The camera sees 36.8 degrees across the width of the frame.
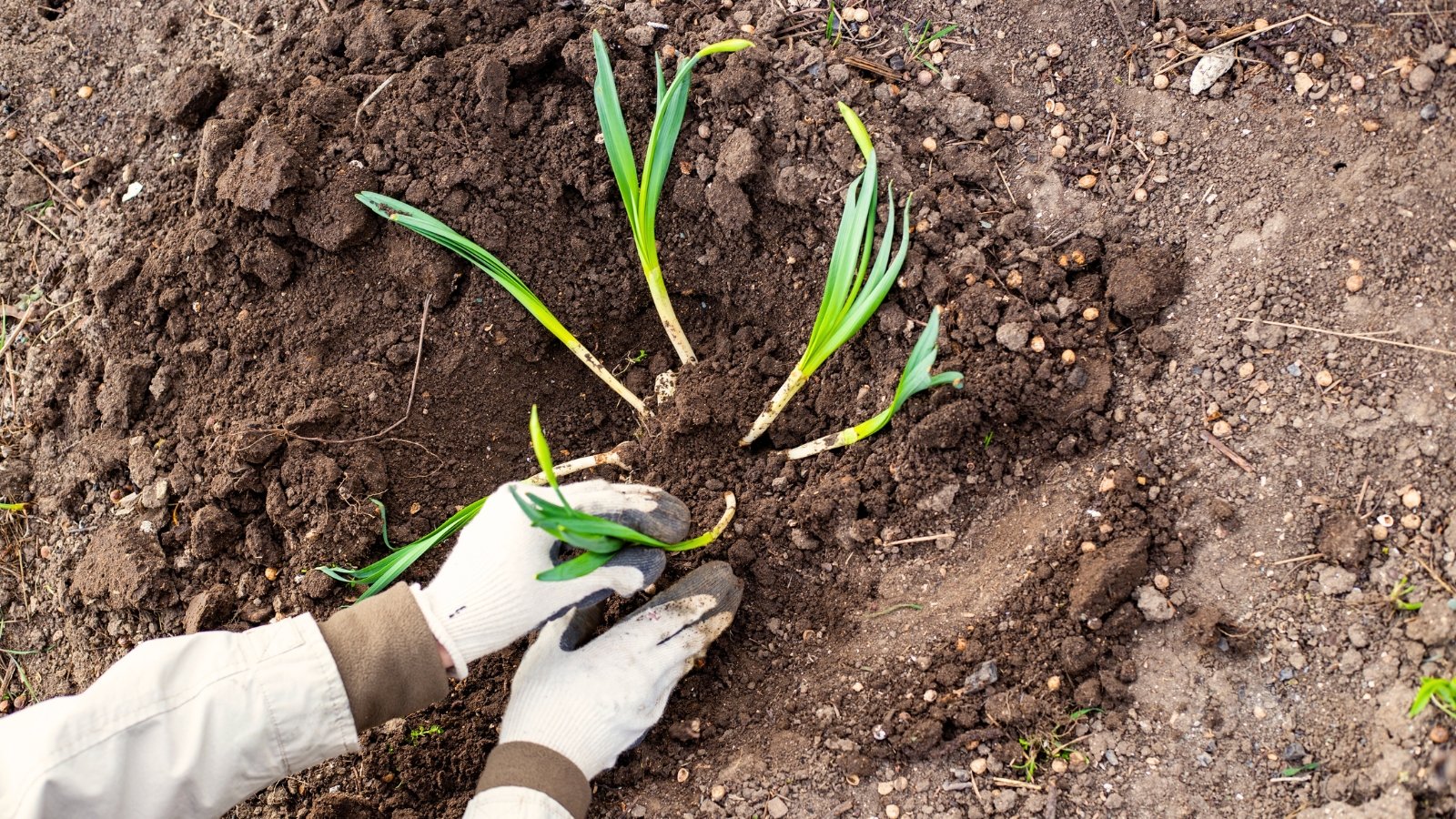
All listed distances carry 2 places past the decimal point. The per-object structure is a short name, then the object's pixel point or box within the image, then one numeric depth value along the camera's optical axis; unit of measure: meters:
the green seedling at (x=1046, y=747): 1.48
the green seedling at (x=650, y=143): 1.53
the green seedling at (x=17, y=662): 1.61
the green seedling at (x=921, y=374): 1.46
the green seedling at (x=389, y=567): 1.52
